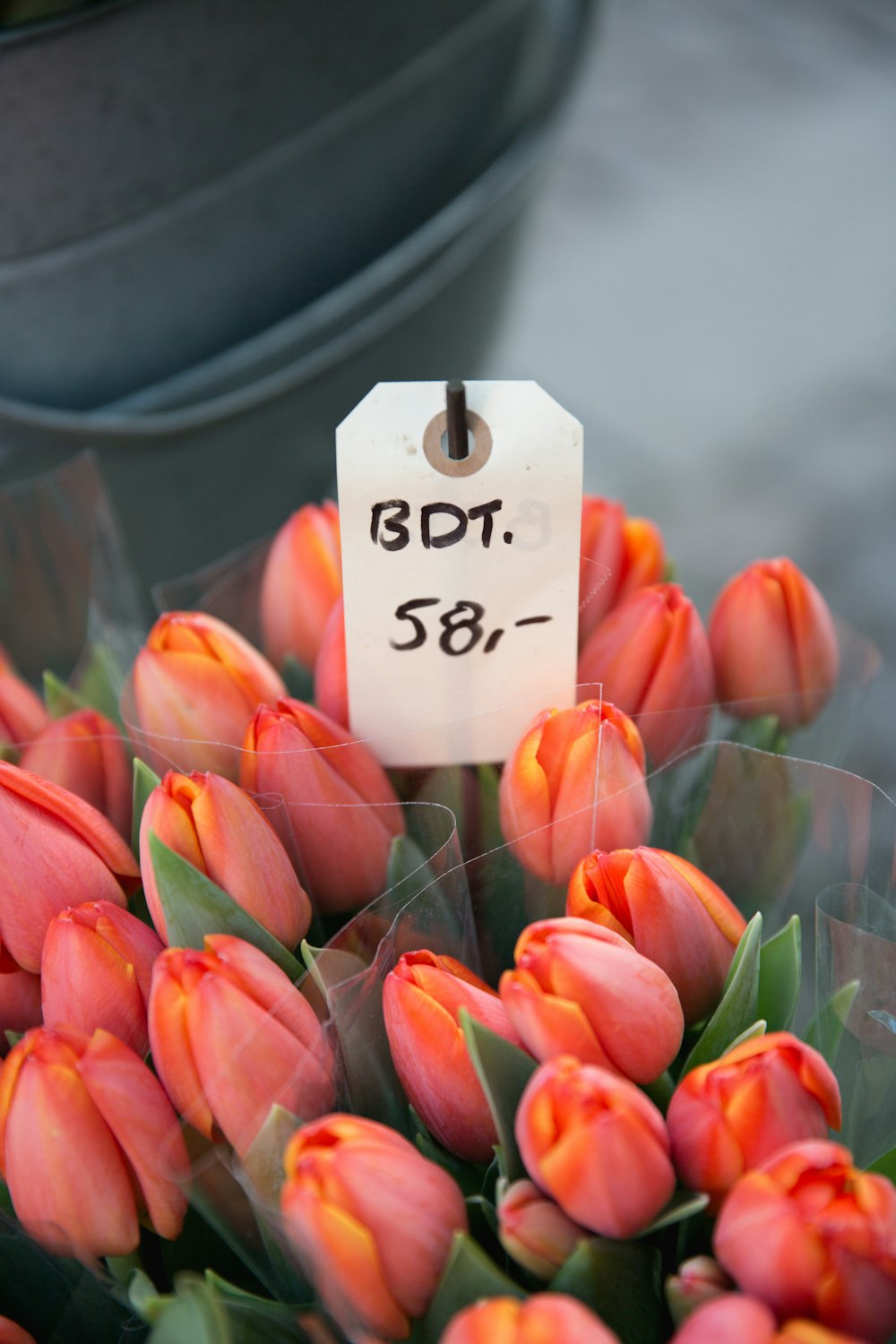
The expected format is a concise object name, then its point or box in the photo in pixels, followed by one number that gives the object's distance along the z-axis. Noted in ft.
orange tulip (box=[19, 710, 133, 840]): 1.61
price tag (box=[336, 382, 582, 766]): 1.45
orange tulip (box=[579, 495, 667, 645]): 1.78
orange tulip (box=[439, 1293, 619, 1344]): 0.91
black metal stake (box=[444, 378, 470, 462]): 1.39
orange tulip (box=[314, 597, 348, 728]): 1.67
